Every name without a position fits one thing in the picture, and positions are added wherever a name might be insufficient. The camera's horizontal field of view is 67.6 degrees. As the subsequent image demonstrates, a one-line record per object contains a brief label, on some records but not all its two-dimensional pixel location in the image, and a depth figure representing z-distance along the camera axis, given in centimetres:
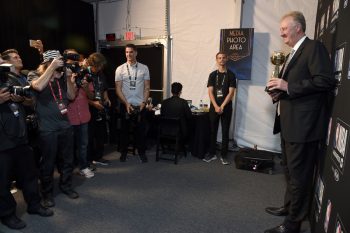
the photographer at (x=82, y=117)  309
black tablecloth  417
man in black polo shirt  399
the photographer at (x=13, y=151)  213
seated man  390
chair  396
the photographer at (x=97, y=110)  343
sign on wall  432
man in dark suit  188
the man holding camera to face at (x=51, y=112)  240
